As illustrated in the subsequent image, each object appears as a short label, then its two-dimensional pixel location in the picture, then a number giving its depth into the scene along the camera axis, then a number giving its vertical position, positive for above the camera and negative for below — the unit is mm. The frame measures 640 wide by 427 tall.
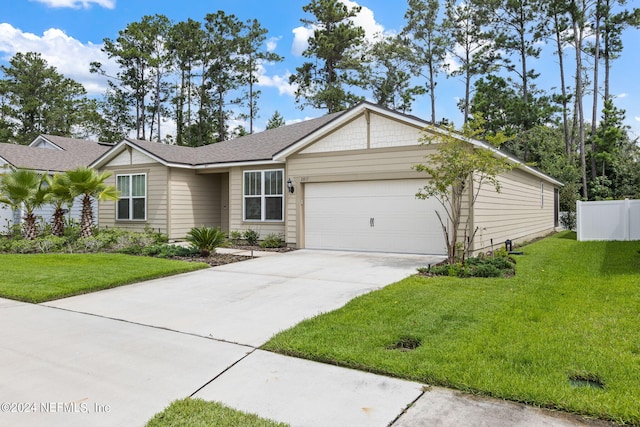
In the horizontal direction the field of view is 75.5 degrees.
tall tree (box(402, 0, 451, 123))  31047 +13127
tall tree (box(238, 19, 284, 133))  32969 +12399
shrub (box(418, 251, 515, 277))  7840 -1106
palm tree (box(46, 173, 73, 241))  12695 +445
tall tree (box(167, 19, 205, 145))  32250 +12075
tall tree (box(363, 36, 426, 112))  30672 +10342
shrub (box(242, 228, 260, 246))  13969 -865
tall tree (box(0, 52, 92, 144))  36844 +10166
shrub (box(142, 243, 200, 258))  11038 -1092
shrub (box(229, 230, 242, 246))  14289 -890
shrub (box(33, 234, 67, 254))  12173 -992
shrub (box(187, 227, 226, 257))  10992 -748
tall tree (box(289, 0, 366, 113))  28953 +11123
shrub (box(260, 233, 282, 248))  13125 -982
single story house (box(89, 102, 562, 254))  11148 +742
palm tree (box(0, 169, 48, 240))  12859 +603
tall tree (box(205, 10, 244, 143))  32719 +11571
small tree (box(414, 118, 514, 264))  8445 +1018
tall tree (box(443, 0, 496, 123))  29609 +12607
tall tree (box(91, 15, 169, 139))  32062 +11682
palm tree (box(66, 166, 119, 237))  12455 +693
